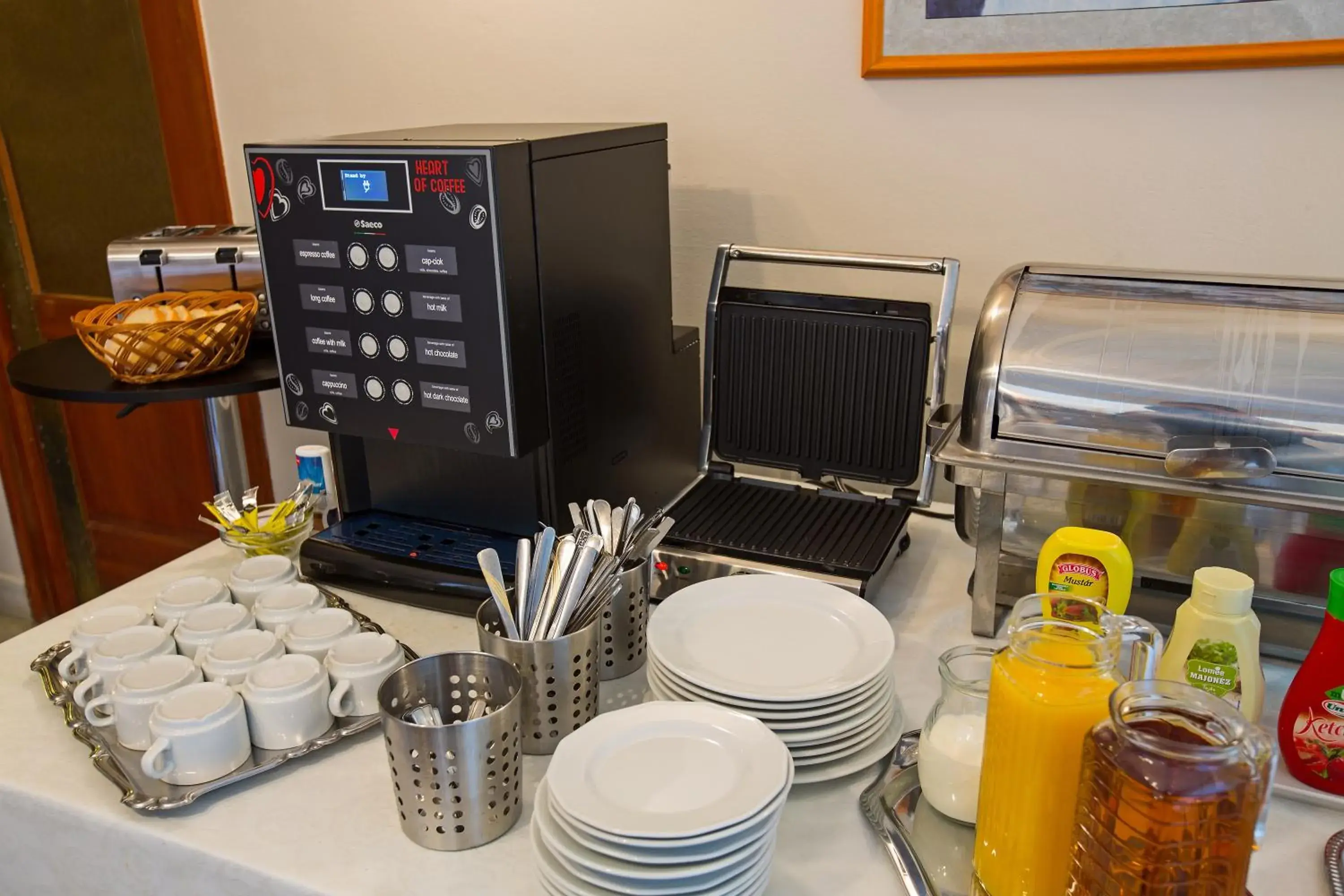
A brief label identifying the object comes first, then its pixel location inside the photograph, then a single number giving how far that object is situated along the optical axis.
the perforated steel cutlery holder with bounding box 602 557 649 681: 0.95
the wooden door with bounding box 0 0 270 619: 1.81
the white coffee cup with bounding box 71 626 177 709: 0.91
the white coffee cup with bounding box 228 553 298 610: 1.06
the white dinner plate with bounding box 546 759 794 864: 0.66
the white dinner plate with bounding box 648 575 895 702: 0.85
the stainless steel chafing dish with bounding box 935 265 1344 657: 0.87
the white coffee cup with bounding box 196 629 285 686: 0.90
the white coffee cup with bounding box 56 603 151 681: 0.96
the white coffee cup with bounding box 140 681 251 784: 0.82
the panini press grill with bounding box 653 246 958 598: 1.10
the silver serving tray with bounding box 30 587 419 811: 0.81
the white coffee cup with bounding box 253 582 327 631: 1.00
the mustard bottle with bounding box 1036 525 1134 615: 0.86
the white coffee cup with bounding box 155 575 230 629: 1.01
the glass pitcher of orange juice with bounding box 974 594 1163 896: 0.63
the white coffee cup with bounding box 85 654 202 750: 0.86
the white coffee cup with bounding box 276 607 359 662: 0.94
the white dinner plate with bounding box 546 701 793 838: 0.68
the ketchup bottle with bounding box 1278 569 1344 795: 0.76
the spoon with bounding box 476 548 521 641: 0.85
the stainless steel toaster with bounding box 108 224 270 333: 1.45
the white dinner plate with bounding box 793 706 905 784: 0.82
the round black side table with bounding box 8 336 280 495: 1.24
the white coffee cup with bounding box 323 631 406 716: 0.91
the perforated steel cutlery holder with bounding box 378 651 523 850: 0.73
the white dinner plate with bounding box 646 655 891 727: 0.81
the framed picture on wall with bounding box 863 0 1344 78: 1.09
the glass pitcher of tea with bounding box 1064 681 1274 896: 0.55
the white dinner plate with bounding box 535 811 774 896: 0.67
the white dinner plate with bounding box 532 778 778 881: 0.66
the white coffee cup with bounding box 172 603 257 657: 0.96
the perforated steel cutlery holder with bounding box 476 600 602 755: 0.83
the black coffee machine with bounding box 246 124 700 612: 0.97
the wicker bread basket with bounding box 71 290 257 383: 1.23
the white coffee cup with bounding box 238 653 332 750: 0.86
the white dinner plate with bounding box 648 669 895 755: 0.82
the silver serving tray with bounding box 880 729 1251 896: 0.73
